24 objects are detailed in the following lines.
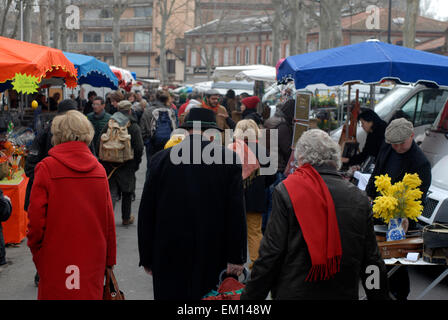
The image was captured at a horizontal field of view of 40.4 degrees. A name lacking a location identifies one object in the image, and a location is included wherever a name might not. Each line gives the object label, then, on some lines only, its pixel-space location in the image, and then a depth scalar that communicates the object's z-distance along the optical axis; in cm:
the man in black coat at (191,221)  394
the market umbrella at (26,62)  736
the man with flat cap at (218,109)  1002
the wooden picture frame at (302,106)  989
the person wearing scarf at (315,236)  330
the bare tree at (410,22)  2008
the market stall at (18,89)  742
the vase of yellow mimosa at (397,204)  509
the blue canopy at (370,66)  808
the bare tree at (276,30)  3462
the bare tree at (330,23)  2484
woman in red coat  411
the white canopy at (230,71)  2078
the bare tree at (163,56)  5788
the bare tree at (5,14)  2145
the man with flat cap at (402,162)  545
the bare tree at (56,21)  2966
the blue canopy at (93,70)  1155
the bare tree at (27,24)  2734
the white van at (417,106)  1183
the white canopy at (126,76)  2144
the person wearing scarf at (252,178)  674
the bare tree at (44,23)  2633
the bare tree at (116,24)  4184
